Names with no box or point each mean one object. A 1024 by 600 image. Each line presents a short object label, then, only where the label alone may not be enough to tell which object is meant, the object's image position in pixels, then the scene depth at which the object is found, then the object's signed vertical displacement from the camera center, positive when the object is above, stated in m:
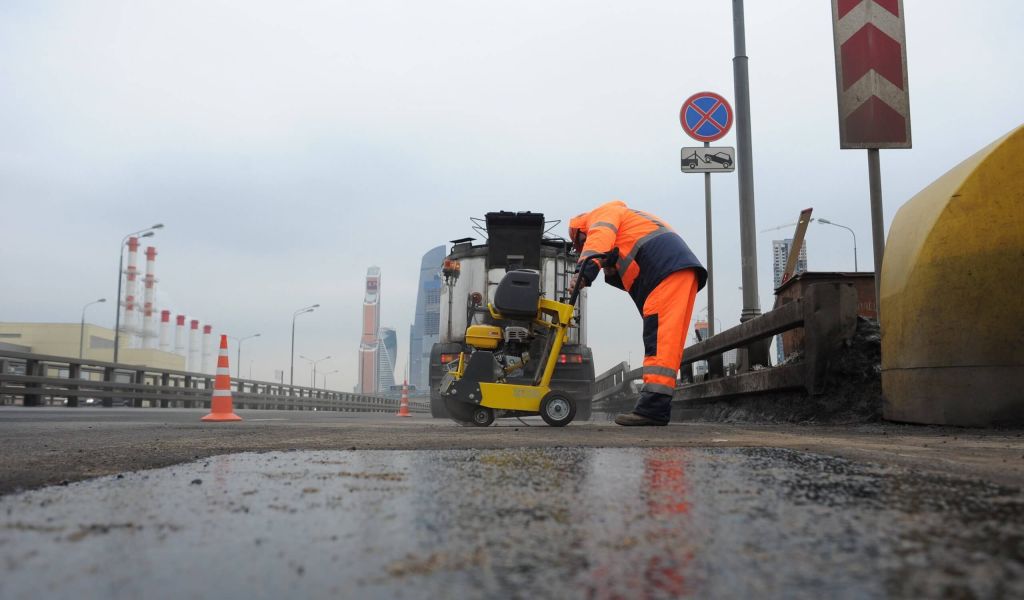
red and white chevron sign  5.24 +2.22
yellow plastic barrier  3.88 +0.52
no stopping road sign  9.12 +3.30
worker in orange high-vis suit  5.66 +0.90
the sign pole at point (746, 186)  7.75 +2.14
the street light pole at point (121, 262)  32.66 +5.38
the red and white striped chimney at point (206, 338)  106.97 +7.21
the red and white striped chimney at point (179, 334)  101.69 +7.42
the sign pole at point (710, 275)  9.14 +1.46
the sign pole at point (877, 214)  5.14 +1.20
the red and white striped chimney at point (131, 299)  83.94 +10.38
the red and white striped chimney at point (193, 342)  108.03 +6.76
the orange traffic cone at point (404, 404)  21.58 -0.38
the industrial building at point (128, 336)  80.69 +5.87
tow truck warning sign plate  9.12 +2.78
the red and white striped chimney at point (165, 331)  94.31 +7.24
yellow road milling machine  6.16 +0.24
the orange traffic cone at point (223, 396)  8.79 -0.07
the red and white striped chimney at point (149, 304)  88.69 +9.91
